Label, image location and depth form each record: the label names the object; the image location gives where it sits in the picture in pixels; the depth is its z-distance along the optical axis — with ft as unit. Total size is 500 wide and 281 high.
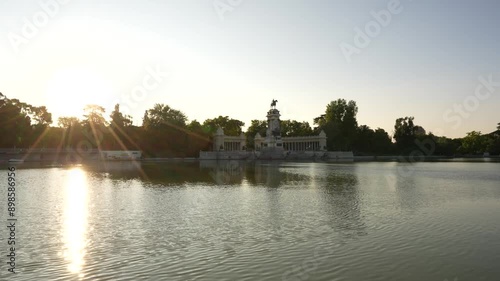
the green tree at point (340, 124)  446.11
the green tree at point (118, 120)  351.91
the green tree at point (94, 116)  351.05
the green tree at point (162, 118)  358.43
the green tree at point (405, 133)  476.54
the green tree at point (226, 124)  479.41
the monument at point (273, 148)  348.38
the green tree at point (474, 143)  492.00
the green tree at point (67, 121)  347.32
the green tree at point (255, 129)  503.20
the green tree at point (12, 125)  271.49
